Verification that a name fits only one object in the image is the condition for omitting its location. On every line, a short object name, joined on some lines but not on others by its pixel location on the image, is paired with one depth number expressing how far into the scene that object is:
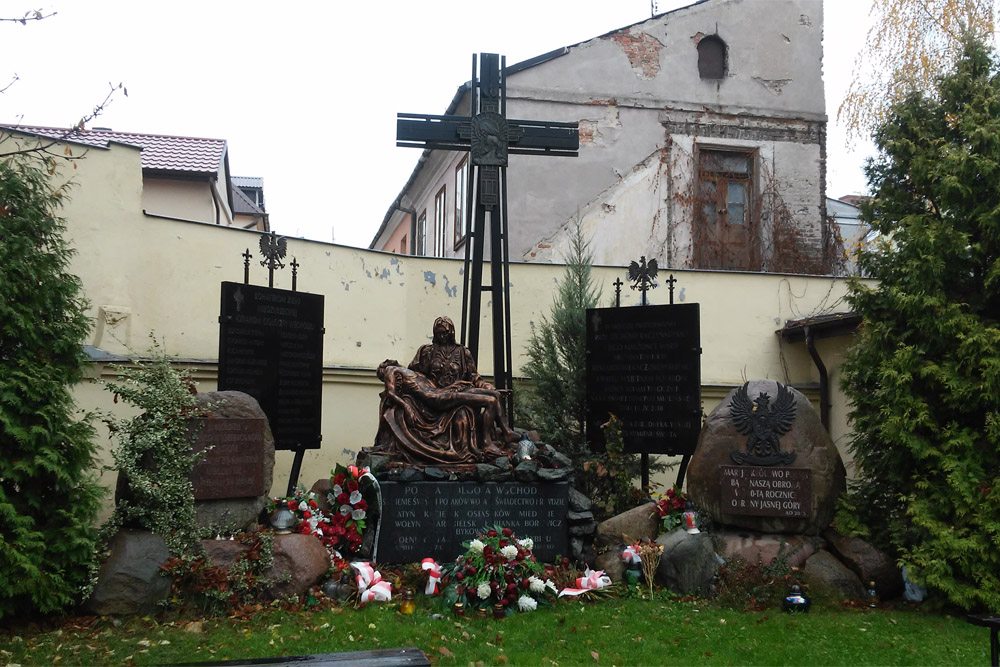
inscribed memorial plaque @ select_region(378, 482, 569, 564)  8.48
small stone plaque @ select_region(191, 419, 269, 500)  7.82
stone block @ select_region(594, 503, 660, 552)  8.74
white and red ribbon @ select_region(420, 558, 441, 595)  7.84
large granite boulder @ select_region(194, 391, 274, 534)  7.85
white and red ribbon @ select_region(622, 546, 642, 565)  8.28
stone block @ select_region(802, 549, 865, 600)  7.88
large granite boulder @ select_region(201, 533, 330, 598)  7.43
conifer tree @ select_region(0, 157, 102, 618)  6.61
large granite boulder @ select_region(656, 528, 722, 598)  8.08
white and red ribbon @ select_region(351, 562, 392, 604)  7.57
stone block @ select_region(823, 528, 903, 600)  8.07
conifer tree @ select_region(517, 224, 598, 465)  11.27
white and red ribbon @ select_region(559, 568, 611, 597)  7.97
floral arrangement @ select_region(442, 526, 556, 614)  7.48
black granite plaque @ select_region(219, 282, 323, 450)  9.80
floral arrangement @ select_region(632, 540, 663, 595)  8.16
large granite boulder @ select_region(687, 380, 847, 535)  8.35
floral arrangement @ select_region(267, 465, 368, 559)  8.31
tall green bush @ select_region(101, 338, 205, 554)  7.33
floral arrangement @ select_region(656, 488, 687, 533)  8.70
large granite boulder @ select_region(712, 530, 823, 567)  8.15
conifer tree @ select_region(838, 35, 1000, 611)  7.76
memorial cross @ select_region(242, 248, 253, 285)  10.10
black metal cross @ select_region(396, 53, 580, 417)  10.62
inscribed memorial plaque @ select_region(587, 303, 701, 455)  10.01
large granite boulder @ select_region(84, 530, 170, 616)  6.88
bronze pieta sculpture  8.90
